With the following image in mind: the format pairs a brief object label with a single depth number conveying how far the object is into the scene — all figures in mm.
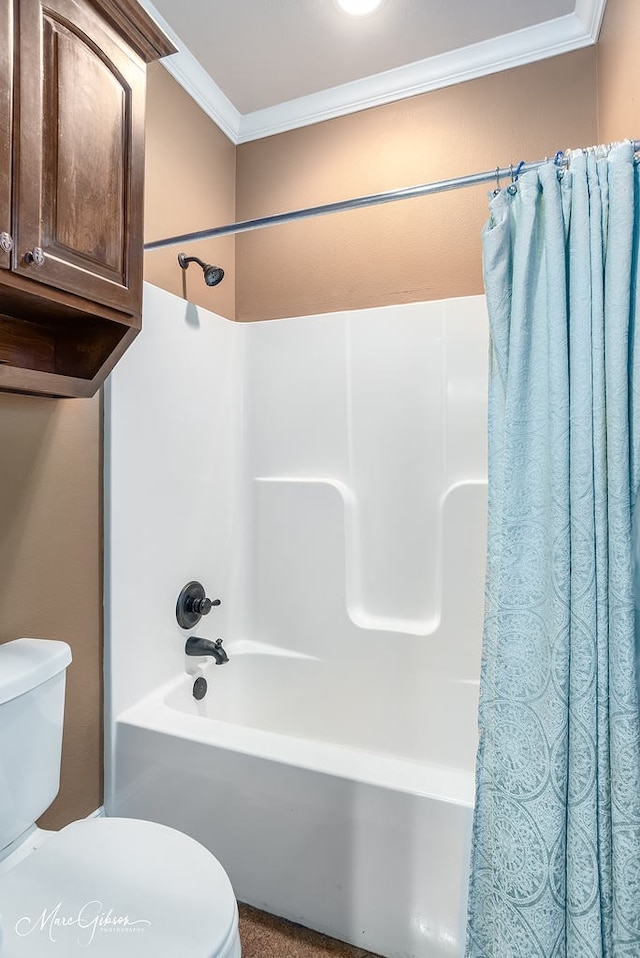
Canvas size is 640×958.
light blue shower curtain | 1014
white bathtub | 1282
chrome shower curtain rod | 1247
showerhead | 1983
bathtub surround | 1369
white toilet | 887
